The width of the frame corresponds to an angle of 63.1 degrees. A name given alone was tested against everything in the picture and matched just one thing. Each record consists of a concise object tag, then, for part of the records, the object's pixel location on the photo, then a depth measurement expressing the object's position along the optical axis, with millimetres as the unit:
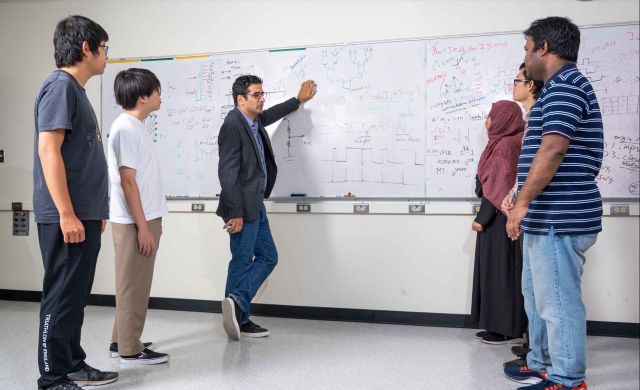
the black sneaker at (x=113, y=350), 2664
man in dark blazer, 2938
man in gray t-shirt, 1934
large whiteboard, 3090
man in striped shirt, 1851
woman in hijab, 2719
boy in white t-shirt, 2369
